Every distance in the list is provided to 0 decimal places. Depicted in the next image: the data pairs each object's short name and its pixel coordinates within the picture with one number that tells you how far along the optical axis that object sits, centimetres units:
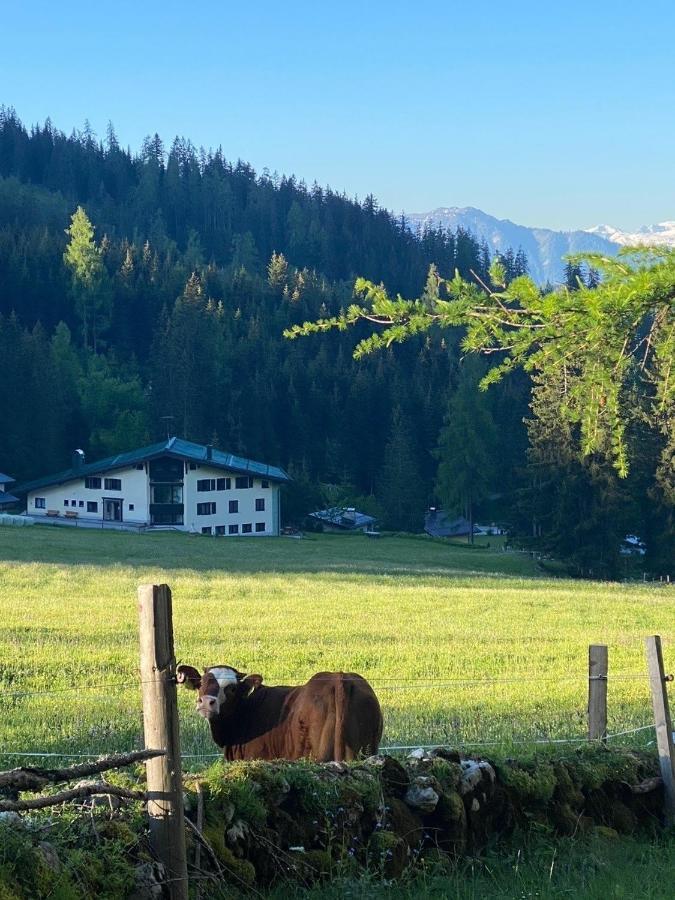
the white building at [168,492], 9162
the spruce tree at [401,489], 10638
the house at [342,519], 10425
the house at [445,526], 11719
